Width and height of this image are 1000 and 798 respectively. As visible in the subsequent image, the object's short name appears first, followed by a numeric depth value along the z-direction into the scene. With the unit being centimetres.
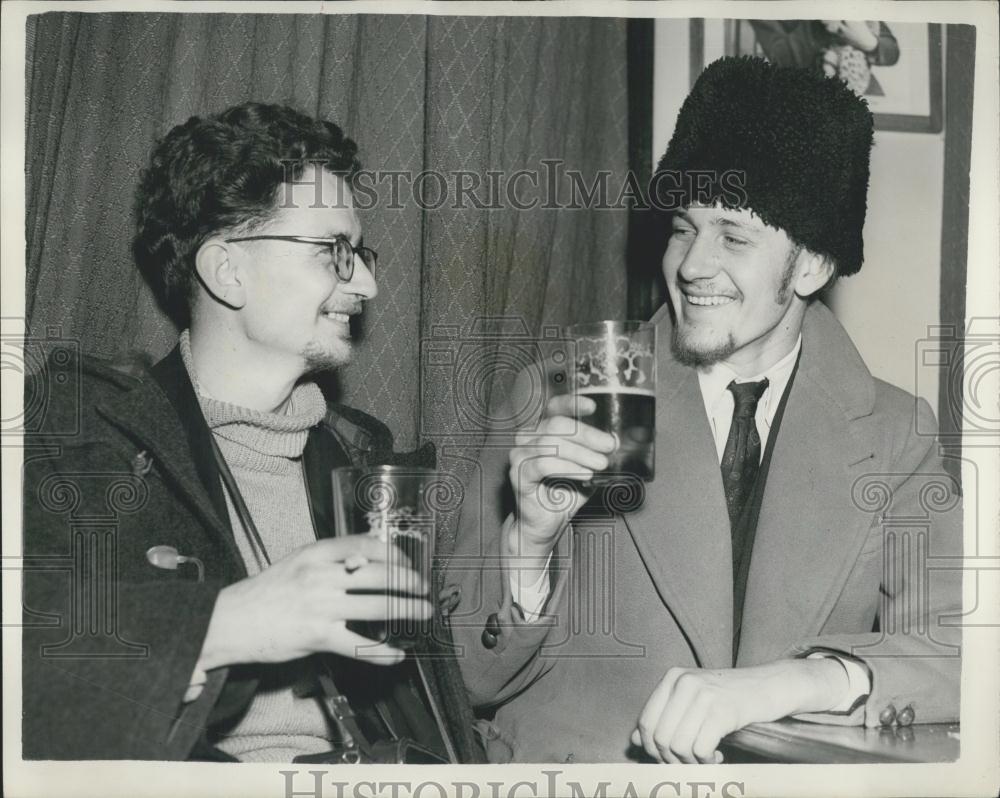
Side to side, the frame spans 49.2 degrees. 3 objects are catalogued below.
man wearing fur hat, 143
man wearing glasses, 126
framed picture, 157
